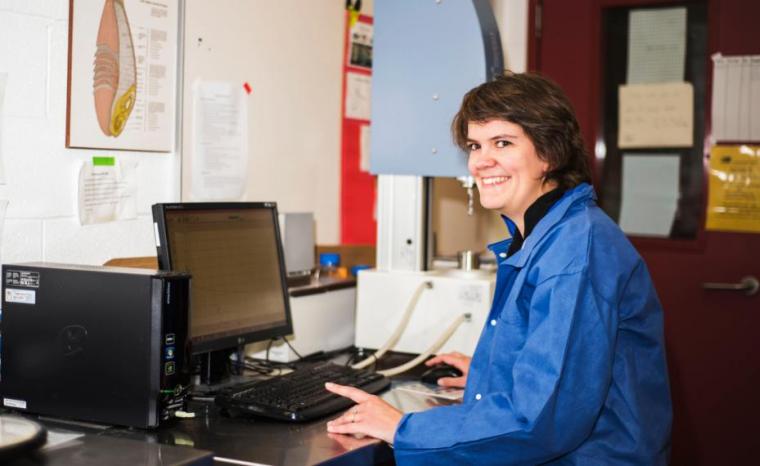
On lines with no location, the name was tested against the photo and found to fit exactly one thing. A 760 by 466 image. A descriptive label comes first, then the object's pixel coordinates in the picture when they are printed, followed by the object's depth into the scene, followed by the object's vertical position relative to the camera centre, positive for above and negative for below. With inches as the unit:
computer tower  60.5 -10.7
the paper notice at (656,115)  123.3 +14.2
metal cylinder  93.6 -6.0
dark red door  117.7 -14.8
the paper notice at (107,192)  75.0 +0.3
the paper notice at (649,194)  124.6 +2.8
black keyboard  65.5 -15.6
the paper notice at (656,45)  123.9 +24.6
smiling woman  56.4 -8.6
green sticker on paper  76.0 +3.0
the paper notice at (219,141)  88.0 +6.1
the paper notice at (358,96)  113.9 +14.5
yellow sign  118.5 +3.6
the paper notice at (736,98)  118.1 +16.3
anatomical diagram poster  73.7 +11.1
